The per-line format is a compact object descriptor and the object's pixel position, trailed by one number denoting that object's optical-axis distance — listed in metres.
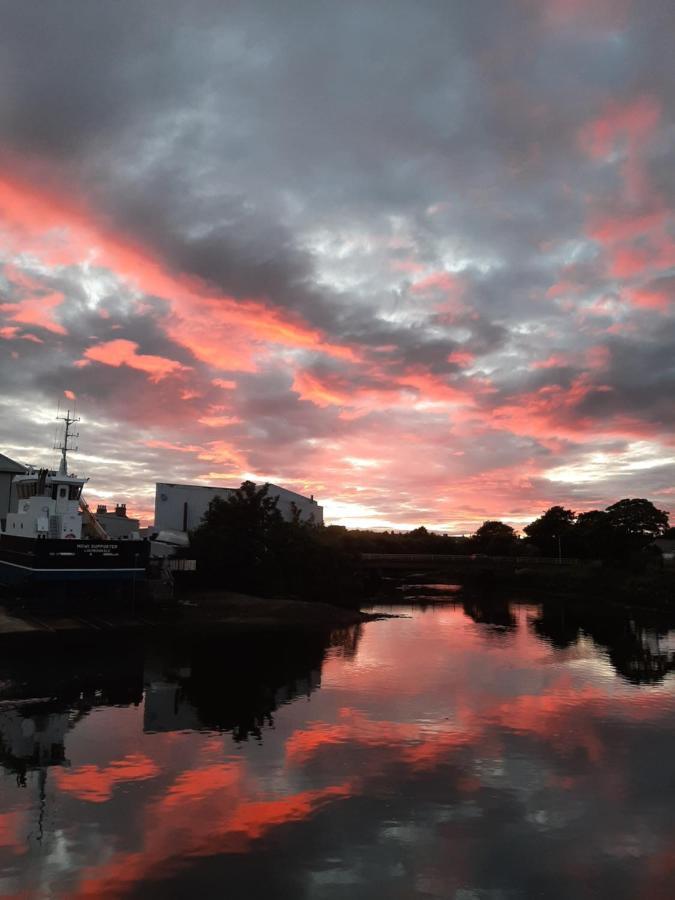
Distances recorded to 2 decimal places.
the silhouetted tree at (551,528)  153.50
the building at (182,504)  90.31
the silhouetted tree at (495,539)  159.88
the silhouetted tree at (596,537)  112.81
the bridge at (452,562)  118.62
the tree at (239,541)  66.25
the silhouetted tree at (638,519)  114.94
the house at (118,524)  88.31
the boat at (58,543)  49.34
